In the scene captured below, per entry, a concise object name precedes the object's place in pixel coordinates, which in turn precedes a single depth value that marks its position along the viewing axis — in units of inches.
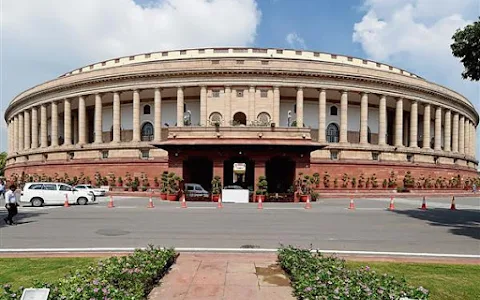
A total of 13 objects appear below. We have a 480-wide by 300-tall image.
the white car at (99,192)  1424.6
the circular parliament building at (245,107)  1701.5
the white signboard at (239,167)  1307.8
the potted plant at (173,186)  1143.6
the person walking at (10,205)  581.3
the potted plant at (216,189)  1099.9
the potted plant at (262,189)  1092.5
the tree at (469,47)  581.0
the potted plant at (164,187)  1175.6
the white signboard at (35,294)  147.6
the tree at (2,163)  3617.9
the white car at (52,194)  941.2
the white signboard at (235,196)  1081.4
